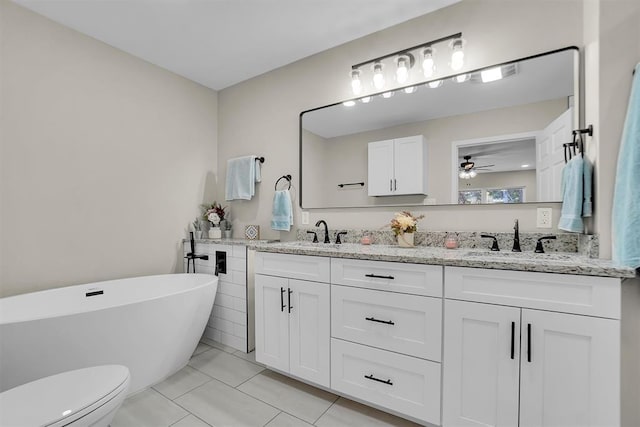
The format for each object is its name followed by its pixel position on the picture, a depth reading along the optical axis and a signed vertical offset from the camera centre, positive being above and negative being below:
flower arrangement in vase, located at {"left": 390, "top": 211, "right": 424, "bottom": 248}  1.89 -0.11
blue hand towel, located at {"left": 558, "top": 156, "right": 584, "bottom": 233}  1.43 +0.07
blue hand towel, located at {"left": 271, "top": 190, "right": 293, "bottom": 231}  2.62 +0.00
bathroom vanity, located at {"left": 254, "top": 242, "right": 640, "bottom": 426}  1.13 -0.58
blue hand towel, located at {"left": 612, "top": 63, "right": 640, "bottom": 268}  1.18 +0.08
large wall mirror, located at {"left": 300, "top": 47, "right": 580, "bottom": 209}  1.68 +0.49
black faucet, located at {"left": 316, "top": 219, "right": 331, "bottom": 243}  2.35 -0.17
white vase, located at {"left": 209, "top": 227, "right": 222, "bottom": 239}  2.94 -0.23
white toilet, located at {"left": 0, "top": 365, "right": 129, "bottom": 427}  1.04 -0.74
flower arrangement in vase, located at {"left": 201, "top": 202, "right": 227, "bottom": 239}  2.94 -0.07
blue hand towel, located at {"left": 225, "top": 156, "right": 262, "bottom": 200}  2.87 +0.34
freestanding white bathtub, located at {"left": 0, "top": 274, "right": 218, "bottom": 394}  1.47 -0.70
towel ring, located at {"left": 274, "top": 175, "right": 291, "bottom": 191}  2.71 +0.31
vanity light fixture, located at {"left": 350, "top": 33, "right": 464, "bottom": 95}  1.87 +1.06
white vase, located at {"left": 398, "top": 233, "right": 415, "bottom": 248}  1.93 -0.19
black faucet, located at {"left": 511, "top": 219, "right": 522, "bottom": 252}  1.67 -0.17
